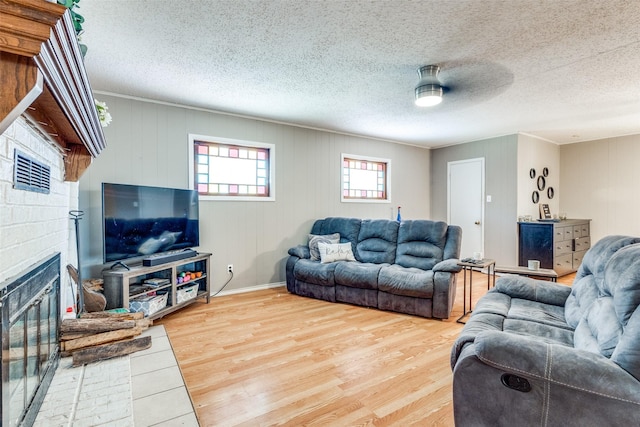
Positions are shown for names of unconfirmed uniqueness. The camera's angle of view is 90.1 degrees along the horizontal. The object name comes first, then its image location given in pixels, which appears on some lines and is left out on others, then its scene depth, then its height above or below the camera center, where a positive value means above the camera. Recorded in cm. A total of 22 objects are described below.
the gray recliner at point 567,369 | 114 -62
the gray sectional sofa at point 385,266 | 333 -65
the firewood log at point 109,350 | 185 -85
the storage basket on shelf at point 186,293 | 339 -89
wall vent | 124 +17
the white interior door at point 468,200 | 571 +21
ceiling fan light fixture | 289 +109
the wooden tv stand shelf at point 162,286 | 281 -73
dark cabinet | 487 -51
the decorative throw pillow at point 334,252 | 412 -53
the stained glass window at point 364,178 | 546 +60
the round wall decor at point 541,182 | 566 +52
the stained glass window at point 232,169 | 409 +58
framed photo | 567 -1
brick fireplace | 113 -18
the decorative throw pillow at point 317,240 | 430 -39
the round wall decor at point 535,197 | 551 +25
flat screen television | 292 -8
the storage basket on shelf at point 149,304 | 292 -86
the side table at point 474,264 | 325 -54
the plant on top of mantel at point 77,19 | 132 +91
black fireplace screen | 108 -55
